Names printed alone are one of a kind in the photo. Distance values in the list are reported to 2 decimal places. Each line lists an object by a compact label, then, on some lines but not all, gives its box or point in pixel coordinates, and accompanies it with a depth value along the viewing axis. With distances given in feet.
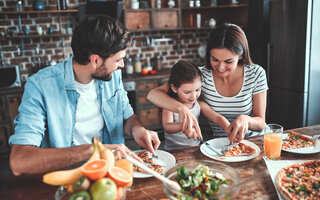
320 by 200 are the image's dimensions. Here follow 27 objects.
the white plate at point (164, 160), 3.93
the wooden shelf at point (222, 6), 13.28
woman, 5.83
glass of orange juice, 4.36
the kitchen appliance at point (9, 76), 10.96
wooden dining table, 3.50
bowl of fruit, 2.42
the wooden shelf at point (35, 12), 11.33
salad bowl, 2.86
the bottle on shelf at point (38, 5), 11.68
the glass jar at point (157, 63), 13.64
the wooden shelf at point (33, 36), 11.68
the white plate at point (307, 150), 4.44
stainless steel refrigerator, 10.43
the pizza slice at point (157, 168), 4.04
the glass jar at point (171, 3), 13.16
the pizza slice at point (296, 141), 4.70
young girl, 6.01
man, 3.96
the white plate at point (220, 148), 4.37
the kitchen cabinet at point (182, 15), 12.83
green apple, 2.39
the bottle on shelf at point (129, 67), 12.91
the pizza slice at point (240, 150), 4.53
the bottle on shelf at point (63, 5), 12.16
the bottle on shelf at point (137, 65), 13.33
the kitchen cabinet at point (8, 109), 10.93
